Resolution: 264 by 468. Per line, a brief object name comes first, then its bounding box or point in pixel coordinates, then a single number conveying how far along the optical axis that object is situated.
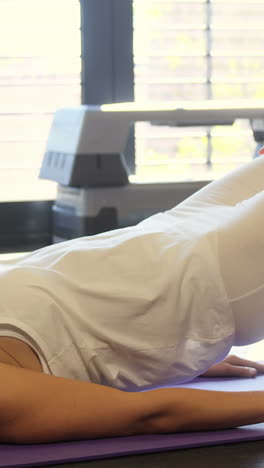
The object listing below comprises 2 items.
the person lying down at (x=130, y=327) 2.54
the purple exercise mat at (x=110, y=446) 2.56
